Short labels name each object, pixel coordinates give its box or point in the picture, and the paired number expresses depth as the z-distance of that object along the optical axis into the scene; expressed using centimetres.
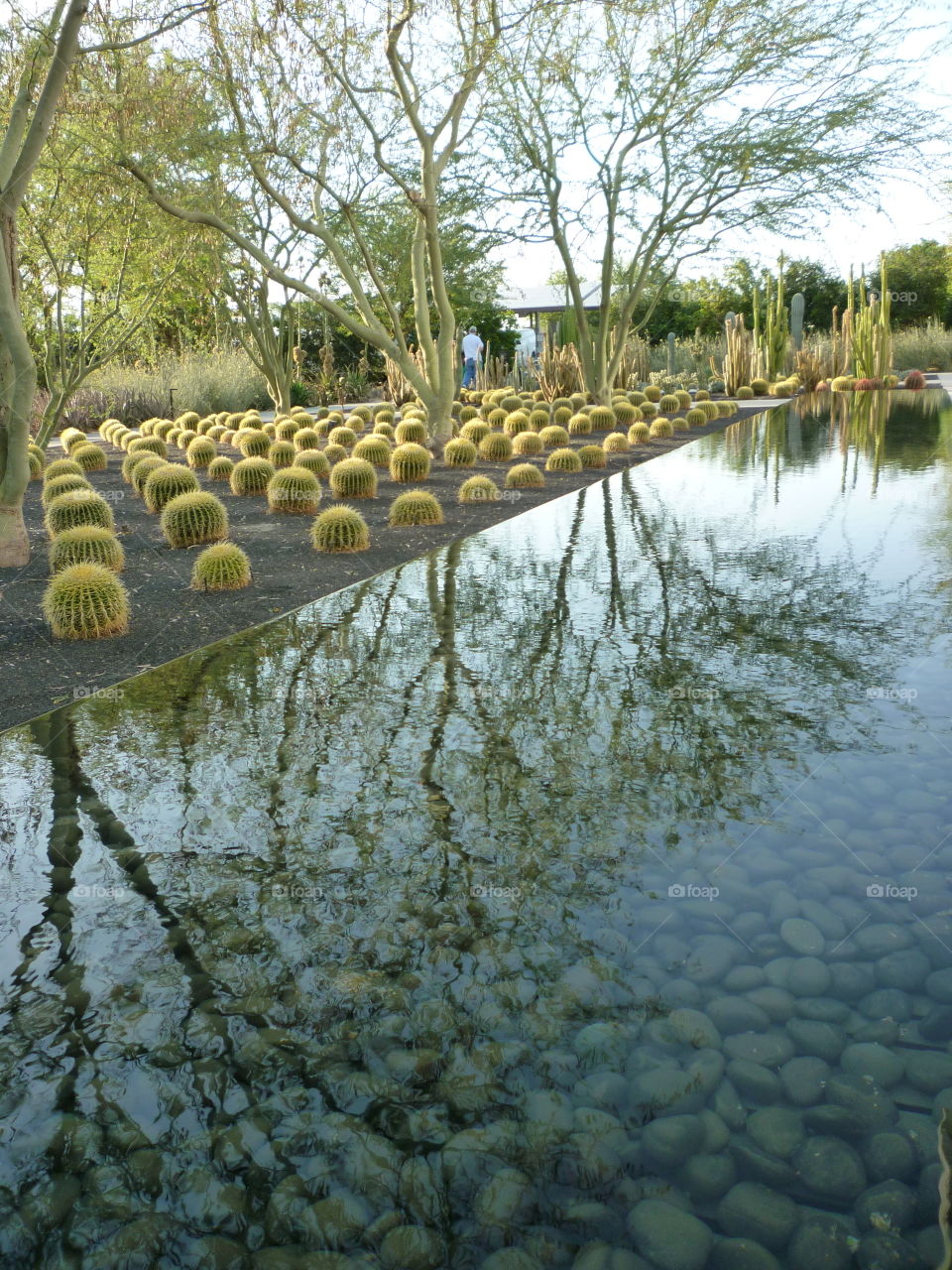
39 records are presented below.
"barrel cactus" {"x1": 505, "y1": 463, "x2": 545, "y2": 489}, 1396
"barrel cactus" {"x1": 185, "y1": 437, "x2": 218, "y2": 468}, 1722
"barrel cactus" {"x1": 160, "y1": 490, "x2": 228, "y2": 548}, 1024
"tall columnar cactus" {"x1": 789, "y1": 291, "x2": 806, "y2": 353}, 4000
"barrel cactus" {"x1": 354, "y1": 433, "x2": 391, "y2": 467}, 1589
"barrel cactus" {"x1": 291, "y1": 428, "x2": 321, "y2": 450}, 1783
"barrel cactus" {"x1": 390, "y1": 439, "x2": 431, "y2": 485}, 1483
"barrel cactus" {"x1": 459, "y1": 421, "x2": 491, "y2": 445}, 1878
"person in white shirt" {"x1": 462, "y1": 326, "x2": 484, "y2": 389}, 3192
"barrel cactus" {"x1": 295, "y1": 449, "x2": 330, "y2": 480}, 1526
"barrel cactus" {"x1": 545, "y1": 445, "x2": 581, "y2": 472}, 1550
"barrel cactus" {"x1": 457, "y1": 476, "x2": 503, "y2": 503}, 1270
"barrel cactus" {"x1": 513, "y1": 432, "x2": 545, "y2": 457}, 1762
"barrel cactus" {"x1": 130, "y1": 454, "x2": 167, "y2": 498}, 1476
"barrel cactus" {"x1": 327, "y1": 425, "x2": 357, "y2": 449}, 1836
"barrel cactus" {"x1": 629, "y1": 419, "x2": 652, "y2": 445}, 1912
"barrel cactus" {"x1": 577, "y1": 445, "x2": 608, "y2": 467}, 1582
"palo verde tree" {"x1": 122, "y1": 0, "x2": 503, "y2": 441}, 1365
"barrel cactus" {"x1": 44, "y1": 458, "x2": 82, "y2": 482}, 1474
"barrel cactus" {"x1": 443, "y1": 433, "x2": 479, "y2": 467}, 1662
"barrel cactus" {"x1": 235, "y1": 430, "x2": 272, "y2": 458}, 1770
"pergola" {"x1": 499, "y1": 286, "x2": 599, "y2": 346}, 5205
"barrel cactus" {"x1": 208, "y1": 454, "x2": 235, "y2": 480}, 1589
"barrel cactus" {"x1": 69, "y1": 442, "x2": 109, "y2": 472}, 1758
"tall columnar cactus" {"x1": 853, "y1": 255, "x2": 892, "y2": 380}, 3306
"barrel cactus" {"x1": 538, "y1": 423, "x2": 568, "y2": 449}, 1839
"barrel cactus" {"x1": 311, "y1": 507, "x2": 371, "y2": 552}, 980
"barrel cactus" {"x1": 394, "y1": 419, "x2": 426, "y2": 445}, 1847
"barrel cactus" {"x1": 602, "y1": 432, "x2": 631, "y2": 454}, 1786
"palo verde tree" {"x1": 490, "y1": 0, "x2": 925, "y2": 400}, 1950
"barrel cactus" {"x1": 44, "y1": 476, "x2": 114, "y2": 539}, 1057
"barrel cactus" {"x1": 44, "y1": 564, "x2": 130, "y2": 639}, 700
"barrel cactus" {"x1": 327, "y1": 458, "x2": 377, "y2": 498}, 1324
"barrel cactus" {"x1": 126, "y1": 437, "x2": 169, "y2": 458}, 1858
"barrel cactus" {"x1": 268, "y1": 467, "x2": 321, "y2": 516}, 1234
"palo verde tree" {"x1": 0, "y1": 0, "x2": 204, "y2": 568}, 800
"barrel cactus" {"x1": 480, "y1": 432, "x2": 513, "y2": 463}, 1739
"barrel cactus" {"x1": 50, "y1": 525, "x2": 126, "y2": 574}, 882
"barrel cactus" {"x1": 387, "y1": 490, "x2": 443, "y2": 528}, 1112
